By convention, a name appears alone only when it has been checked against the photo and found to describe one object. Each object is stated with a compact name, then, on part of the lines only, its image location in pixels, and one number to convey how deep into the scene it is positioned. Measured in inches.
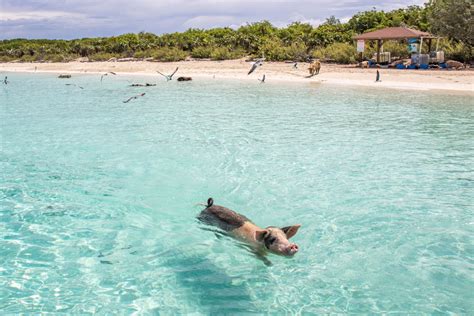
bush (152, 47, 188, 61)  2009.1
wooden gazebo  1288.4
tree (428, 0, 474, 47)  1248.7
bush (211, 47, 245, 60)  1899.6
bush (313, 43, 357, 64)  1598.2
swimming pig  201.3
